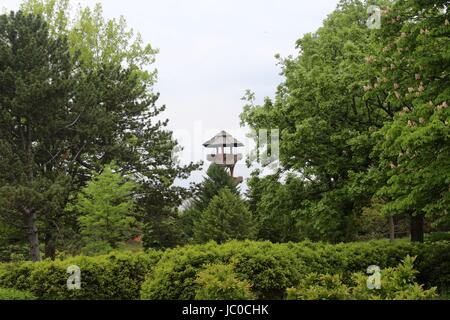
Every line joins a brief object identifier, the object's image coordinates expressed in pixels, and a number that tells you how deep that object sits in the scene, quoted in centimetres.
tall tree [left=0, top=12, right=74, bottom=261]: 2553
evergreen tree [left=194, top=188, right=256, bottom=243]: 3166
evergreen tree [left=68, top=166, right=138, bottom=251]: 2328
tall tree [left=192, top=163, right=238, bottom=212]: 3588
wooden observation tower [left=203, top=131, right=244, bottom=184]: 4294
